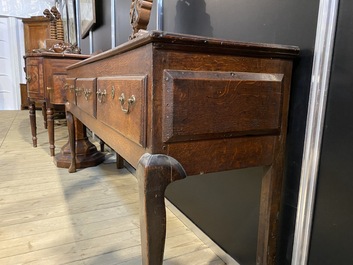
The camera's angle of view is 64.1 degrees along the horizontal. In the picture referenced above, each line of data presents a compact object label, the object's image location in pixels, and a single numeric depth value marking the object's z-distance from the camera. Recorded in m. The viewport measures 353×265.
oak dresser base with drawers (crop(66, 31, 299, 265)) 0.58
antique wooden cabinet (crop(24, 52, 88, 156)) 2.41
